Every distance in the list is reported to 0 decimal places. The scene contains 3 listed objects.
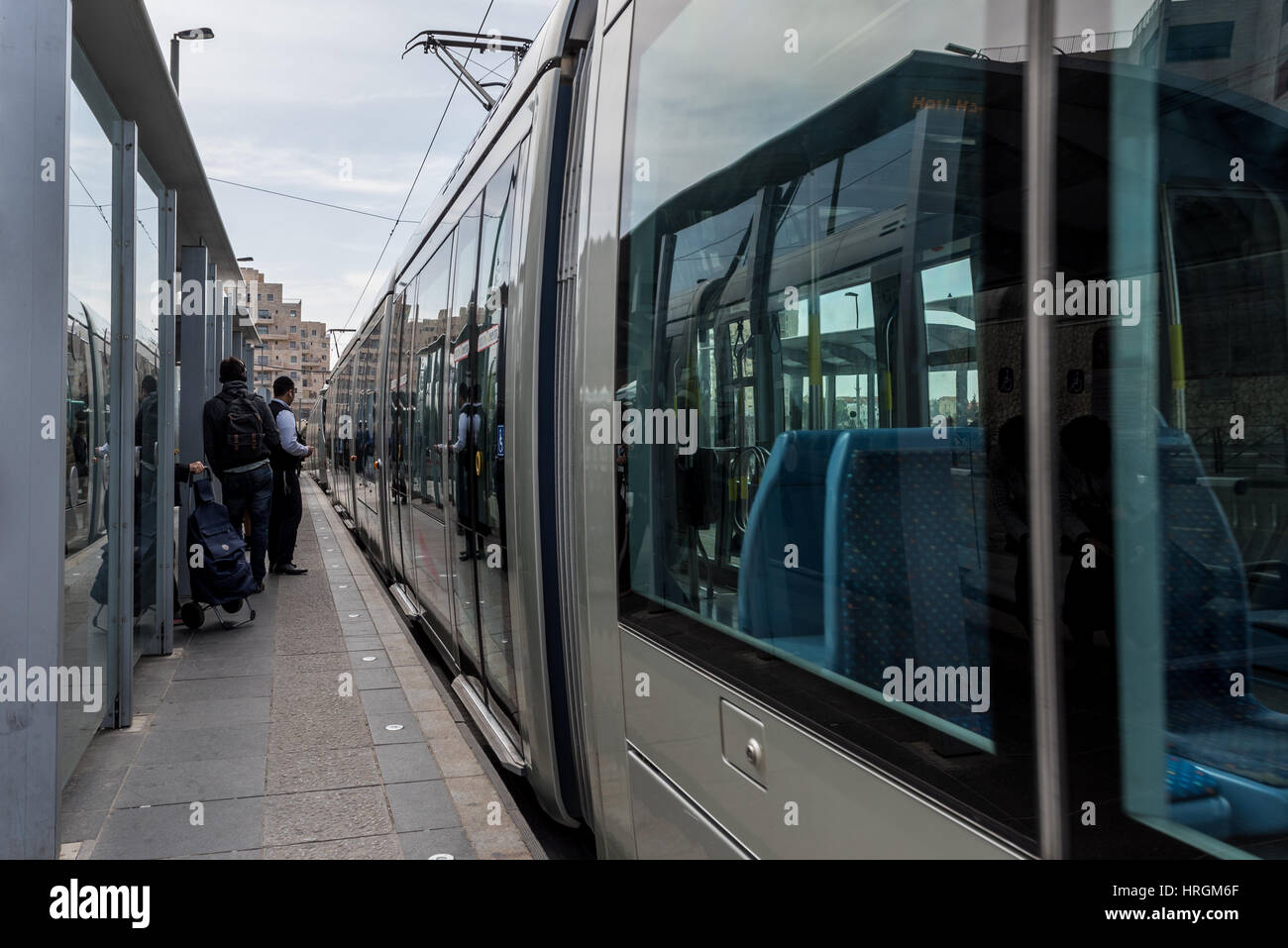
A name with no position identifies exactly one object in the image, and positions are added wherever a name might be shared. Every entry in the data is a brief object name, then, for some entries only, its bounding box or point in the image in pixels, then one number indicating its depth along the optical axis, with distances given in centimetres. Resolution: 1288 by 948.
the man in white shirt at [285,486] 1080
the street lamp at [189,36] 1336
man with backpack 864
